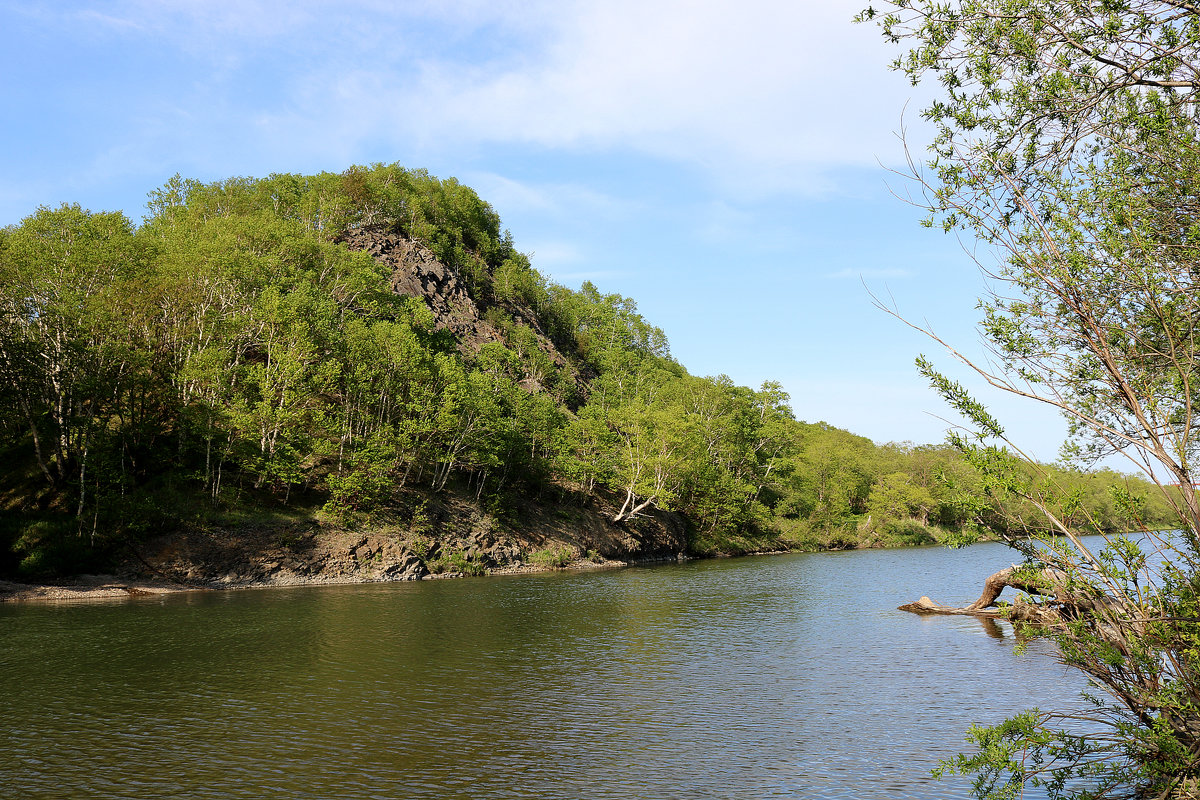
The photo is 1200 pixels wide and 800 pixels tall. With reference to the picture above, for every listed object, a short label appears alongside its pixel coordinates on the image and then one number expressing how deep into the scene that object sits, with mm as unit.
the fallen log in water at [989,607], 13026
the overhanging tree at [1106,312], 11070
